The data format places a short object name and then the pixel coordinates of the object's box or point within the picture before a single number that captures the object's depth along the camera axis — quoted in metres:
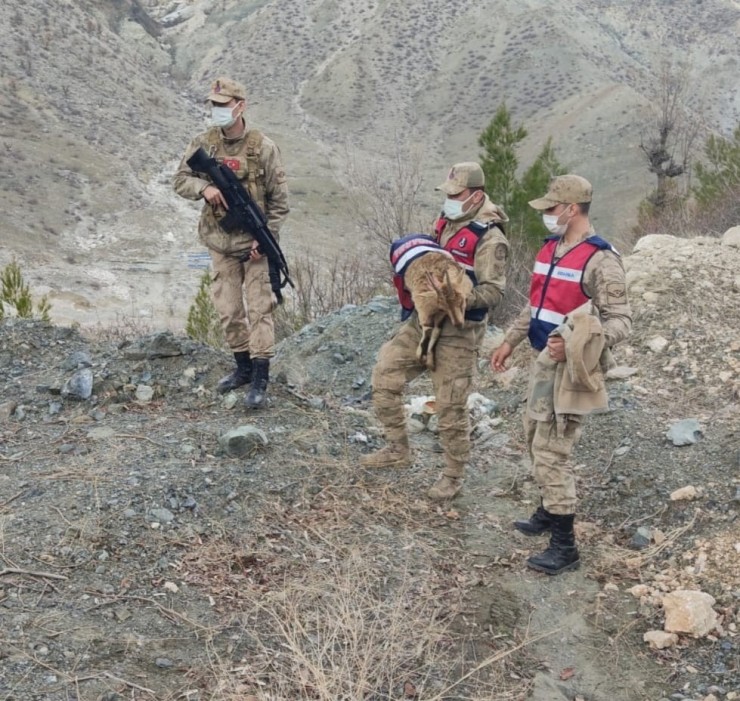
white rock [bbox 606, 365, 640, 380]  6.58
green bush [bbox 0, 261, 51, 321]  10.84
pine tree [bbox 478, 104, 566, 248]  17.28
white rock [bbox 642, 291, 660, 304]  7.49
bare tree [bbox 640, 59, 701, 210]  23.77
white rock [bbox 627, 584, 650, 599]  3.99
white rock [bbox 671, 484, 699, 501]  4.69
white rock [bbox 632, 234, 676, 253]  8.77
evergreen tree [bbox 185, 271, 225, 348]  13.75
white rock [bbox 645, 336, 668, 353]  6.86
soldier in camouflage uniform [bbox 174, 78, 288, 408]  4.90
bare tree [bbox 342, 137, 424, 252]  16.30
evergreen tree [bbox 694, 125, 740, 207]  18.14
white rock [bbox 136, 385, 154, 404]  5.43
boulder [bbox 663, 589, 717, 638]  3.63
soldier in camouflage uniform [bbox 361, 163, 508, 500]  4.17
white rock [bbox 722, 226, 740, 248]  8.97
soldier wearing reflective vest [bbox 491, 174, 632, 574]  3.74
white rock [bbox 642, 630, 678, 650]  3.62
